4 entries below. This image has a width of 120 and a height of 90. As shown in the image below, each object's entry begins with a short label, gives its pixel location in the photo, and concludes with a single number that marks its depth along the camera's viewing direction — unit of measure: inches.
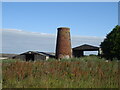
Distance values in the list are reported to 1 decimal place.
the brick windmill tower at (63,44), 1514.5
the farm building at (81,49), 1664.9
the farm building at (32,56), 1520.7
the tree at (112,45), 1323.8
